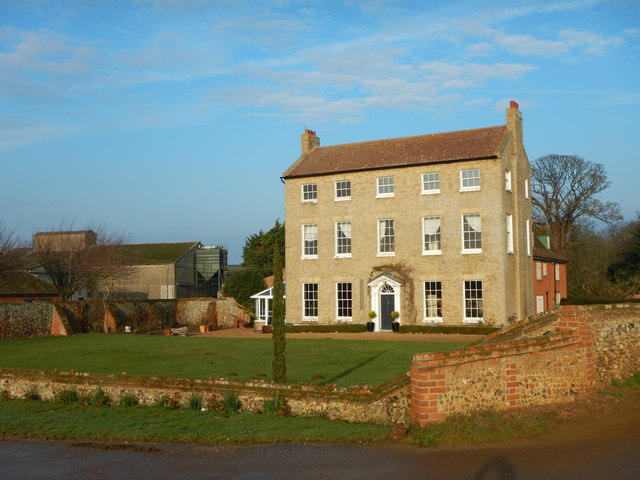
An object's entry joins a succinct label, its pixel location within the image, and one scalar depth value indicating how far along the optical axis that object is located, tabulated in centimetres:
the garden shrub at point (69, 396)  1455
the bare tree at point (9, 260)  3803
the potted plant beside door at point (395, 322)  3419
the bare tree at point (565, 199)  5619
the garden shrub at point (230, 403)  1270
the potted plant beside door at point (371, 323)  3512
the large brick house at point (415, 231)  3378
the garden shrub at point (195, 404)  1309
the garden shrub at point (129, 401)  1377
